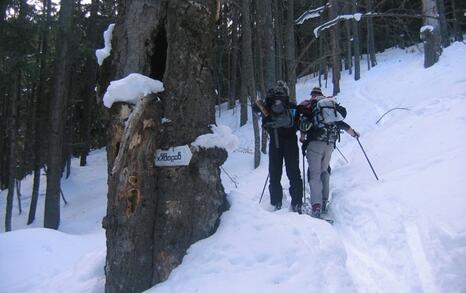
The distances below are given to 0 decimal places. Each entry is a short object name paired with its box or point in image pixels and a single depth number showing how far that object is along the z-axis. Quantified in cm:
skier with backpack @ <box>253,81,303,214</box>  689
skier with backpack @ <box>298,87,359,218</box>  698
